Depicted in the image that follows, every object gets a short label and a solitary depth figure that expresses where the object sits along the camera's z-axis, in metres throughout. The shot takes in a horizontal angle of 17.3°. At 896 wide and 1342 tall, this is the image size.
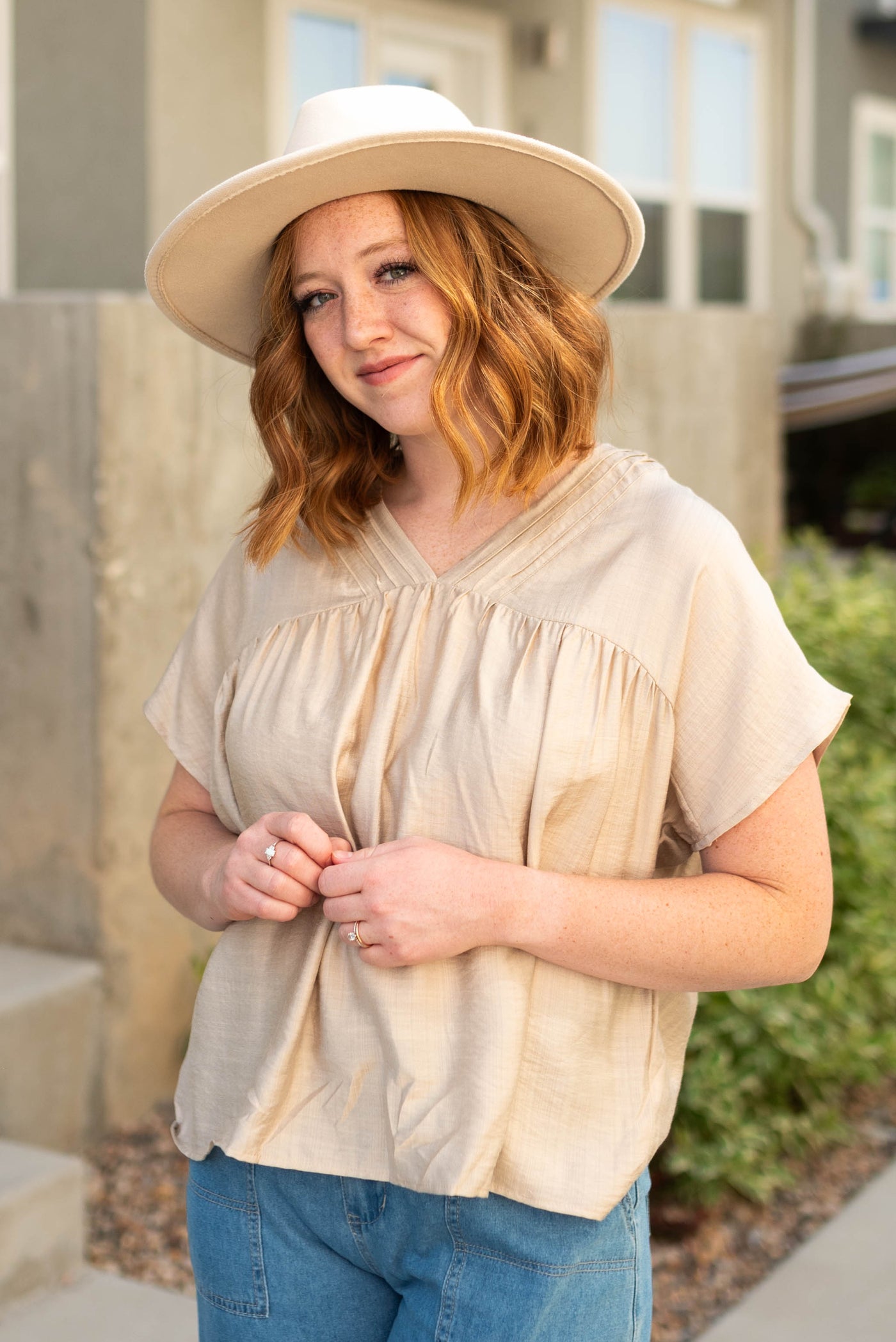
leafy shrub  4.10
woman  2.35
